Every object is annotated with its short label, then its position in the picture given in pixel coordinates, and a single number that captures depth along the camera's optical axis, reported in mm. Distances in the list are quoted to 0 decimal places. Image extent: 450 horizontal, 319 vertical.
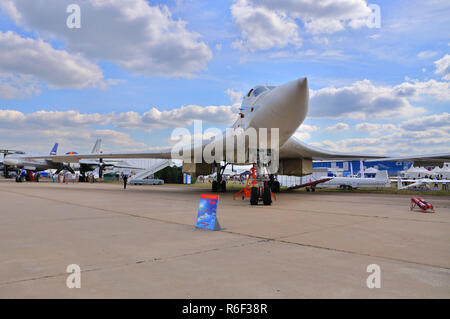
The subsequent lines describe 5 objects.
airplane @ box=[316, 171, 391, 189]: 24266
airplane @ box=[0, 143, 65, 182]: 32797
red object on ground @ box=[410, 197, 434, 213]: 8164
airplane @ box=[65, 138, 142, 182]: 40688
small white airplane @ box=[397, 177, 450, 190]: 23875
